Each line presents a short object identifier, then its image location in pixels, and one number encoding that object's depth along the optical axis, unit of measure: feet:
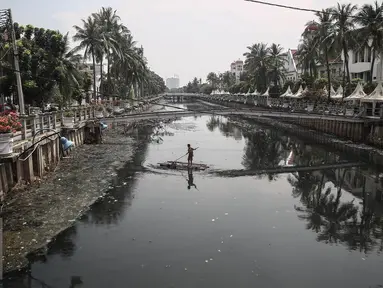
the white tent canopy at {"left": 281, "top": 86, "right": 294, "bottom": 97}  231.96
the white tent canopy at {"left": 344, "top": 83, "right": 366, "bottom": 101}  142.51
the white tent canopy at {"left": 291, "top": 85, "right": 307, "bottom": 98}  212.48
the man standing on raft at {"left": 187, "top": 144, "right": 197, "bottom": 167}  92.13
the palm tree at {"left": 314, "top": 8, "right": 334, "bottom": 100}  175.52
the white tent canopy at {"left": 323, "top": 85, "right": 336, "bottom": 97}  182.03
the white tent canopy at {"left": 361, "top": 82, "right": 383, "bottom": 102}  129.27
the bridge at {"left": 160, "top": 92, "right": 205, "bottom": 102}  606.96
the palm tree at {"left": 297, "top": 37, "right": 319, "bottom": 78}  206.03
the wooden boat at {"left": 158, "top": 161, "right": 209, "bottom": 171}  95.18
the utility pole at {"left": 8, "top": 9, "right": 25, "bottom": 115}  77.38
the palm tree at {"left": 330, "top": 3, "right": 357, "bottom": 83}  164.55
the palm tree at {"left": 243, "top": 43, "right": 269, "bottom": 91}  300.40
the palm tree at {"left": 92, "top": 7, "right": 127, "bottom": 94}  193.47
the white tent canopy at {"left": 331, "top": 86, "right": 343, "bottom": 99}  172.84
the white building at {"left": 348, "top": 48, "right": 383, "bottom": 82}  195.52
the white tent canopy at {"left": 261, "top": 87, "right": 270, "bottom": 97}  283.79
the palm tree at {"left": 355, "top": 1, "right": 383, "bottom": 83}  151.53
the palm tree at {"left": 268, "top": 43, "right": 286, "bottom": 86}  293.33
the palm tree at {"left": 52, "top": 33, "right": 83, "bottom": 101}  118.90
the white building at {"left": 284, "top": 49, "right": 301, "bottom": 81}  346.25
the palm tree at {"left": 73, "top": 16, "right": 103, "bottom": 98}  187.52
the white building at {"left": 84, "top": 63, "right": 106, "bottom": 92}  332.55
